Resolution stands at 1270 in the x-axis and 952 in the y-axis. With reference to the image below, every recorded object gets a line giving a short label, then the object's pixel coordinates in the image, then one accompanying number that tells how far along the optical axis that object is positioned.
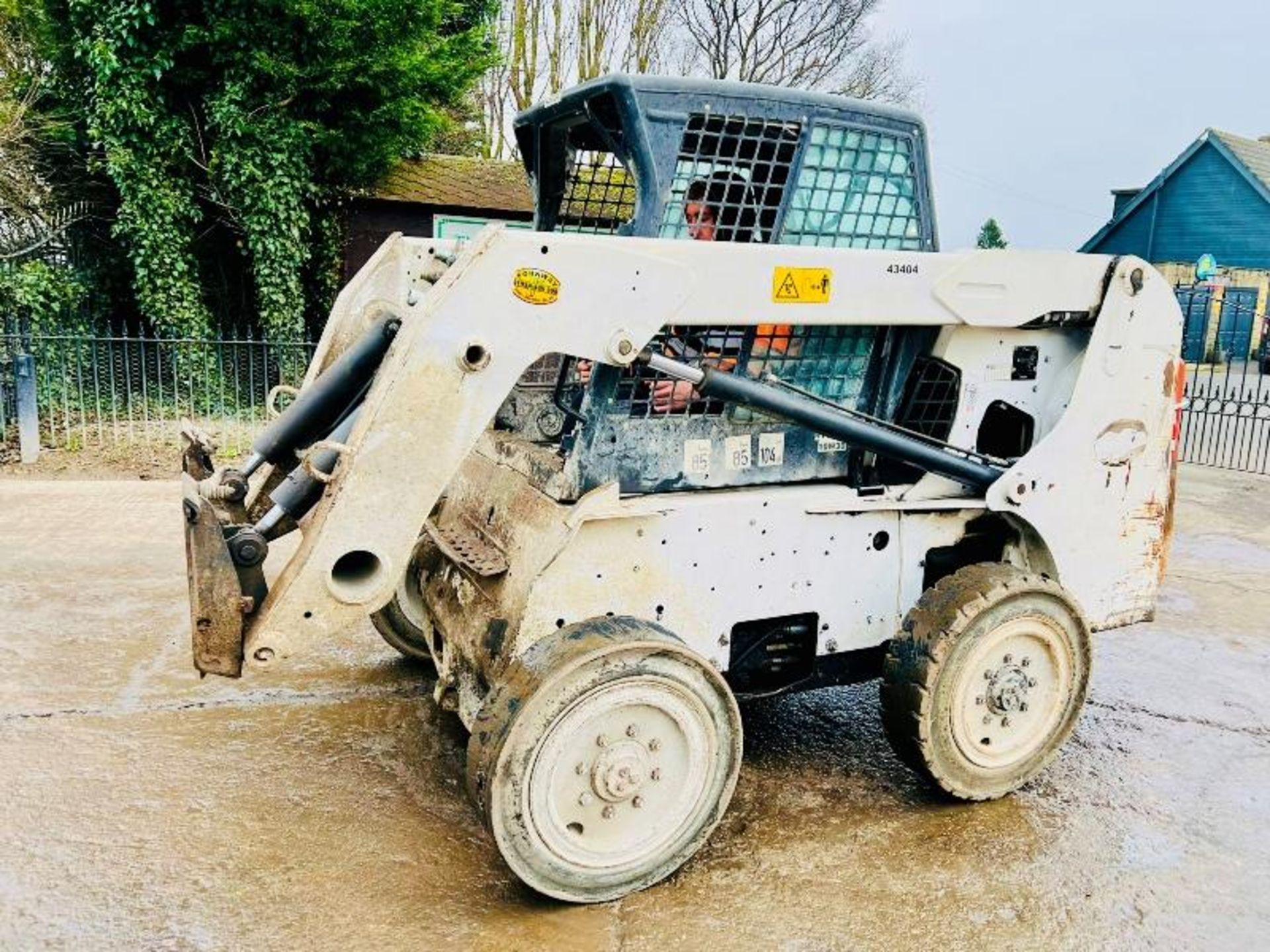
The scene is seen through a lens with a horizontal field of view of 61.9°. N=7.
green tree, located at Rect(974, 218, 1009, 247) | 38.28
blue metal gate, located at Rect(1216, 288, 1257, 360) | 27.17
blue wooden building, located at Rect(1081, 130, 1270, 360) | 27.09
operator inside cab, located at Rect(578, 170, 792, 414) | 3.26
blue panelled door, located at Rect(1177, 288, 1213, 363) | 25.12
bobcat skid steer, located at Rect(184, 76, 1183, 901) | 2.74
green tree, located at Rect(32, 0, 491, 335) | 10.84
